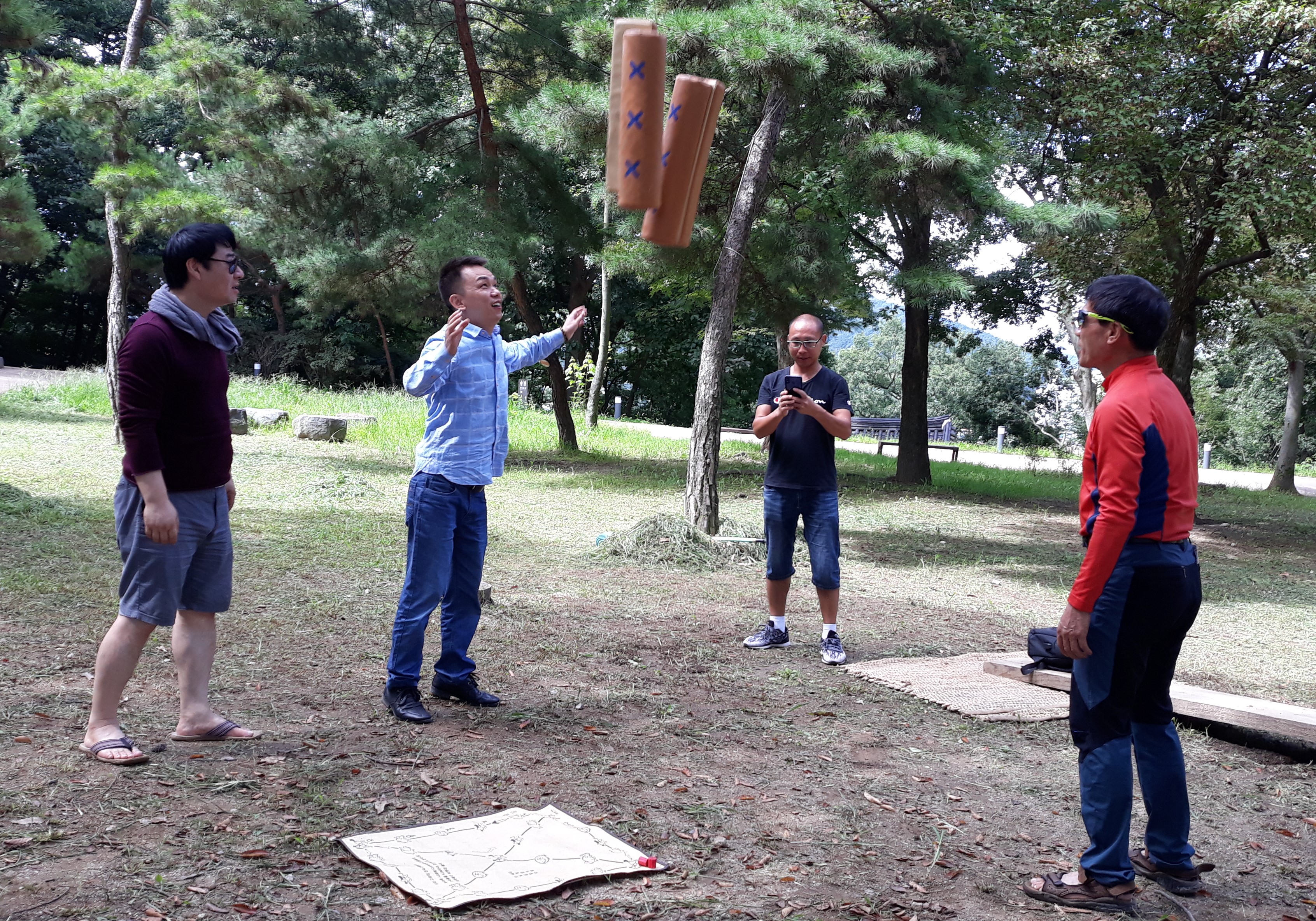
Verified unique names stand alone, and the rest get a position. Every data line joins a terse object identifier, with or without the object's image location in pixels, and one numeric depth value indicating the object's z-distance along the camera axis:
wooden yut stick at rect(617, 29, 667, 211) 1.94
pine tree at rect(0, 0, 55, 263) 15.87
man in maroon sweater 3.53
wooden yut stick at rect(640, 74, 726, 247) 2.05
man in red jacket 2.88
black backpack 4.63
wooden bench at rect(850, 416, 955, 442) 28.98
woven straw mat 5.02
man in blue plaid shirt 4.29
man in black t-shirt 5.69
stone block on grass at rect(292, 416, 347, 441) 18.48
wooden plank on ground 4.37
